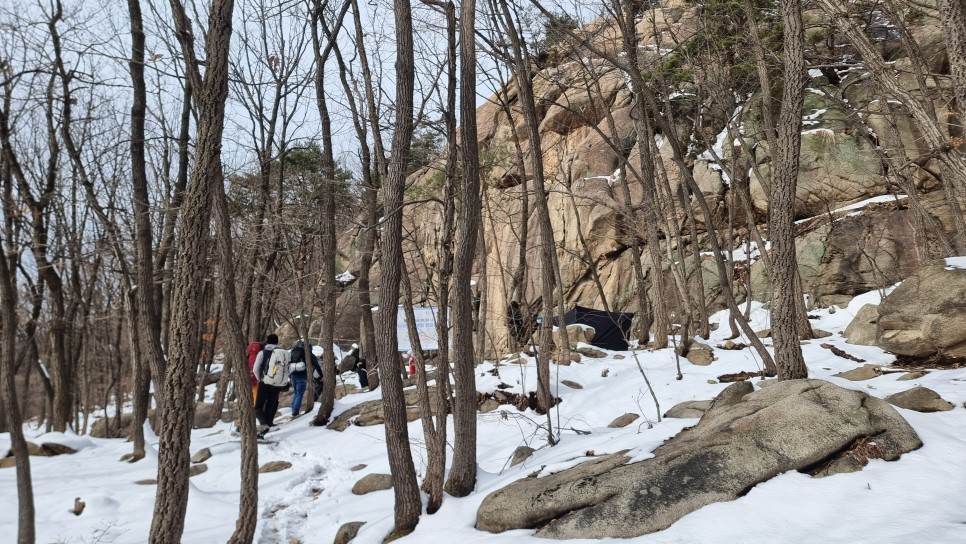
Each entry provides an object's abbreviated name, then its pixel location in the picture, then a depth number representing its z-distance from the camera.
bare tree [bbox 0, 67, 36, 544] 6.58
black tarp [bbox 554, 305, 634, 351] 14.41
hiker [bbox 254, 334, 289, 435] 10.59
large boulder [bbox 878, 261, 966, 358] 7.86
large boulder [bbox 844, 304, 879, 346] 10.23
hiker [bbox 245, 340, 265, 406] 11.26
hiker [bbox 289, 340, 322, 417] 11.89
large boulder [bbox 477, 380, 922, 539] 4.26
